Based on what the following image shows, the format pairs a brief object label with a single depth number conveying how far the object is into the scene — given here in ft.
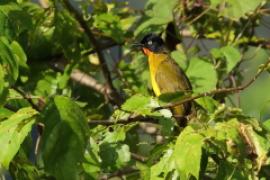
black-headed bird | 29.58
